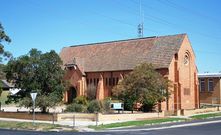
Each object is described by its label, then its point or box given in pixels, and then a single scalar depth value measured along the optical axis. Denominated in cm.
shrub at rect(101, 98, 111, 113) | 4594
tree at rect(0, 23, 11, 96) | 4700
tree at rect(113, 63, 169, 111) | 4791
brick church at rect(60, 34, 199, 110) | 5941
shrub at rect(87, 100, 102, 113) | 4534
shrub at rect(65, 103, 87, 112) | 4609
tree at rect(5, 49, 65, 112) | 4712
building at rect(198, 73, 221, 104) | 7021
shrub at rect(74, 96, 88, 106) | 6226
